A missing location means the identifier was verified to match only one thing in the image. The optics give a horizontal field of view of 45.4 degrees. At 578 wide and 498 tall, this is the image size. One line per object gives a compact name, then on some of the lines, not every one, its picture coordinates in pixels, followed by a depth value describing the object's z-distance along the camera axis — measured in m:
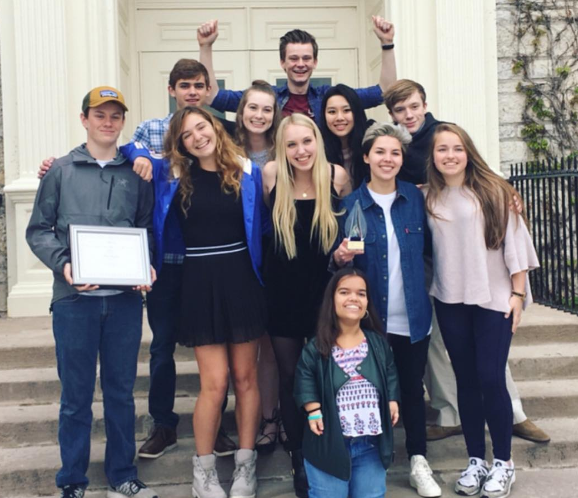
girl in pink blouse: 3.50
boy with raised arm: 4.29
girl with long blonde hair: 3.52
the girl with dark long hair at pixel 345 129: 3.94
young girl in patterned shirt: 3.26
